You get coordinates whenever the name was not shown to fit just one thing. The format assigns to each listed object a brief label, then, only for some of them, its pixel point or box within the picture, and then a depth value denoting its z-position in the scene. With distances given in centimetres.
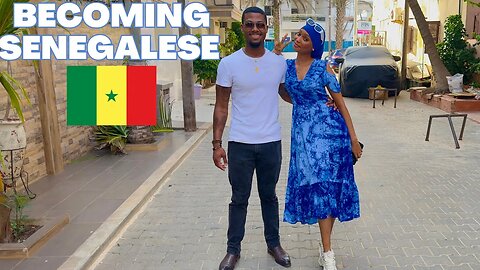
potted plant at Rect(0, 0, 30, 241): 407
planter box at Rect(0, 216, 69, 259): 402
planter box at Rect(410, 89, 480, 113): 1260
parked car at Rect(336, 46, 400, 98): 1596
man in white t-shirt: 356
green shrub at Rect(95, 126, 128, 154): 790
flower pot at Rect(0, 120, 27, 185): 498
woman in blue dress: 357
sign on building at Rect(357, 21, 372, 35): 3381
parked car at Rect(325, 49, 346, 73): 2163
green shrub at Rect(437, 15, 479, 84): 1470
